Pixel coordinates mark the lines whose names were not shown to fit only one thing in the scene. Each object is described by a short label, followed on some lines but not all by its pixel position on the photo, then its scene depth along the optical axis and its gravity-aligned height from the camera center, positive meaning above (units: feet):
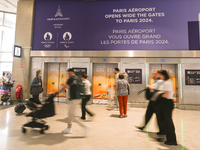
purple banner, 21.21 +9.92
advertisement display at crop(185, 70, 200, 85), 20.15 +0.81
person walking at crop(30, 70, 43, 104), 14.89 -0.40
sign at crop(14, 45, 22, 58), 21.70 +5.02
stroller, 9.02 -2.34
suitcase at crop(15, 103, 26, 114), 14.26 -3.25
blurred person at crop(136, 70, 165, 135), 8.81 -2.14
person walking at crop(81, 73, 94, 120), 12.70 -1.52
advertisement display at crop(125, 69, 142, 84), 21.31 +0.89
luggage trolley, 19.99 -2.38
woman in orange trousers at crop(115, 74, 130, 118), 13.41 -0.98
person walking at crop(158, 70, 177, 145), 7.76 -1.53
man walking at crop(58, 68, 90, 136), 8.94 -1.18
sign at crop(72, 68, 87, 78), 22.33 +1.66
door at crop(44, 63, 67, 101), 23.62 +0.65
